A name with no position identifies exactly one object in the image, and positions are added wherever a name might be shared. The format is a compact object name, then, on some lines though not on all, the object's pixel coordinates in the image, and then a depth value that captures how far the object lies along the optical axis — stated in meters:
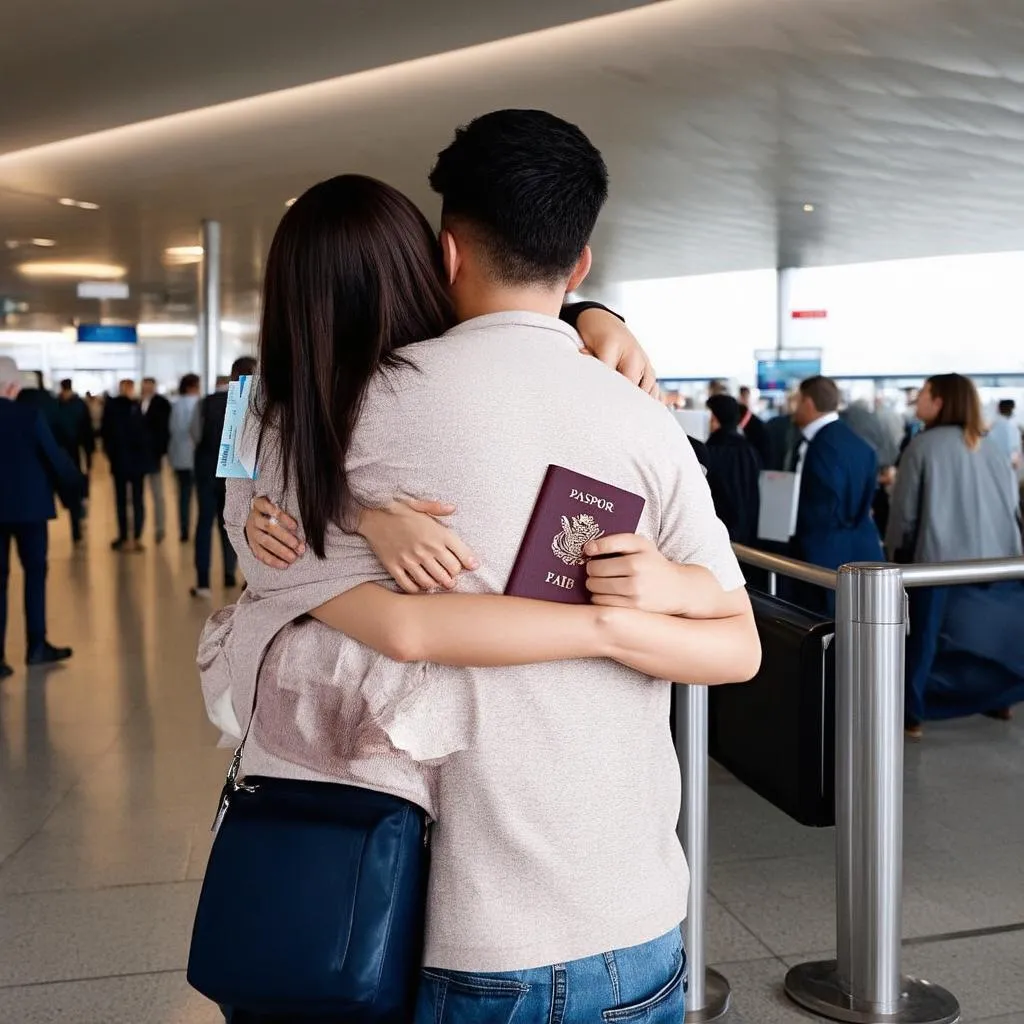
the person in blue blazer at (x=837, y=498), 5.70
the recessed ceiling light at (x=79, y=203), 15.12
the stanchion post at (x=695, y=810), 2.65
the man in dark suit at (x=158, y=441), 13.37
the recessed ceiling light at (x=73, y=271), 20.28
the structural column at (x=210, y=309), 14.73
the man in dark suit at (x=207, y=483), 9.27
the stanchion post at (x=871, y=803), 2.55
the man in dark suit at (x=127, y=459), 12.97
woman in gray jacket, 5.61
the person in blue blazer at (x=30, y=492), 6.64
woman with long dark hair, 1.23
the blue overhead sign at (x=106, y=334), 25.31
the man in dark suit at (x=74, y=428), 15.69
